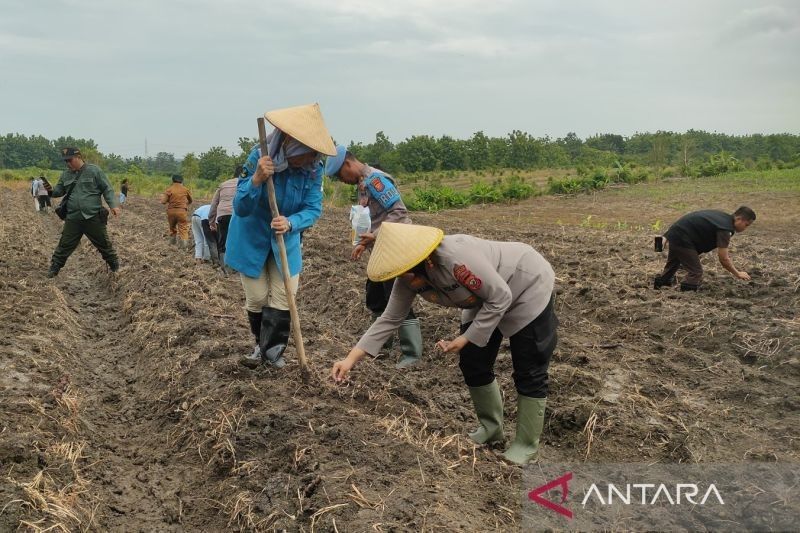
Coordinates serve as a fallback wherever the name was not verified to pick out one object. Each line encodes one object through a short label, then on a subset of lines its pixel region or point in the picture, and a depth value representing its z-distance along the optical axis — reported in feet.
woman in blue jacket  13.03
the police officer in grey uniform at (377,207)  15.62
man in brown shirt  37.32
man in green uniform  26.53
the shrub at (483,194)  82.28
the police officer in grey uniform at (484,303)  9.83
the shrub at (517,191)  84.12
